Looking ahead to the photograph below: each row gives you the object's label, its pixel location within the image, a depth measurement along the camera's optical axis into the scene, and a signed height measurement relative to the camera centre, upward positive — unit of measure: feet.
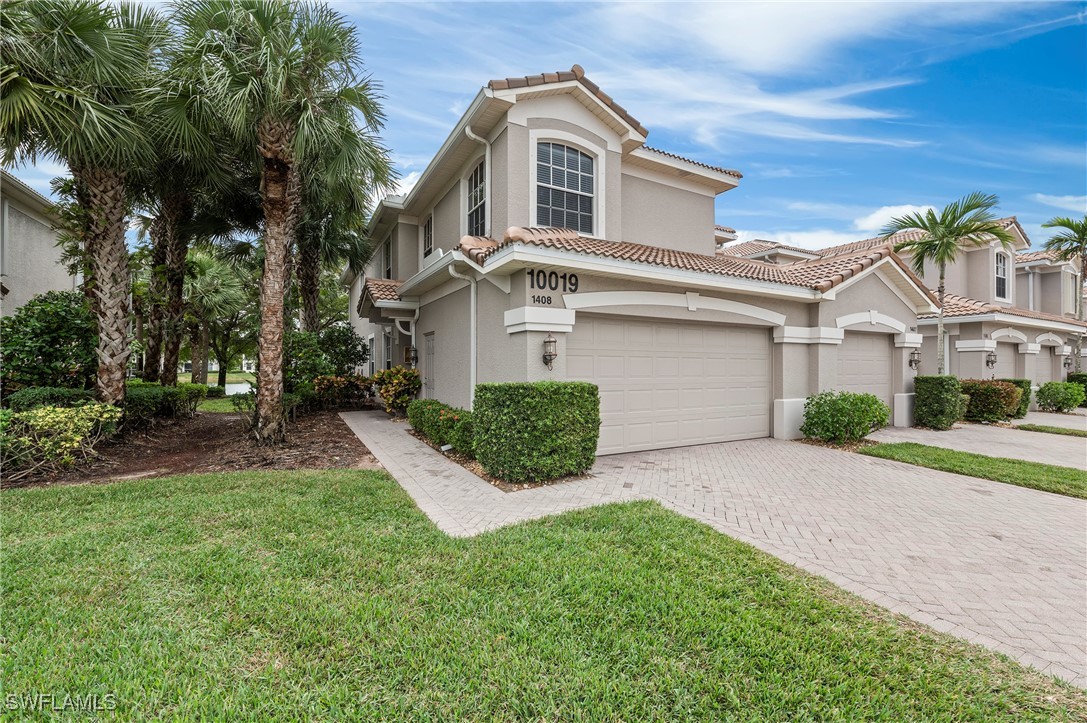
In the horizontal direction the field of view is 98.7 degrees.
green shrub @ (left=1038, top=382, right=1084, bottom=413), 56.13 -4.07
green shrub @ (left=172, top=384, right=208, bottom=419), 40.73 -3.64
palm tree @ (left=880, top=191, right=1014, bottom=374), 41.83 +12.46
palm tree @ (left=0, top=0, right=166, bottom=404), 24.73 +13.89
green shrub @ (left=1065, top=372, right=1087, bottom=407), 63.33 -2.12
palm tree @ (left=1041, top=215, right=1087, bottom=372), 64.54 +17.25
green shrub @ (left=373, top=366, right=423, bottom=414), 46.03 -2.71
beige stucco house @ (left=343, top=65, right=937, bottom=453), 27.50 +4.88
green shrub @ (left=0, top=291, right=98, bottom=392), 30.63 +0.99
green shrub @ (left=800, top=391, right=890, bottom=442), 32.76 -3.85
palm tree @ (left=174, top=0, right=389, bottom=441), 26.48 +15.95
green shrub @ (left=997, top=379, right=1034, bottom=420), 49.85 -4.07
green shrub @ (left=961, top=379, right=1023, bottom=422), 45.88 -3.70
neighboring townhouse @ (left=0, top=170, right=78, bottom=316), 41.86 +11.41
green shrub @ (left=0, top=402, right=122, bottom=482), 22.89 -4.00
